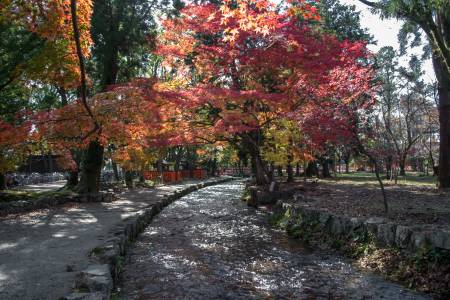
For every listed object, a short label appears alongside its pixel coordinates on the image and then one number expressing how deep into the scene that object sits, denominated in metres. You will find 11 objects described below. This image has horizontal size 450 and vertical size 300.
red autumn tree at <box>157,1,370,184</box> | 14.52
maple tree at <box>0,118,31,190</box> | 10.90
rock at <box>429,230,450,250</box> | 6.09
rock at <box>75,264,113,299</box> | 5.02
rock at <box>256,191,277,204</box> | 16.62
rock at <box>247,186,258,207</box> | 16.91
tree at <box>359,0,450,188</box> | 7.43
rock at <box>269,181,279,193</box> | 17.07
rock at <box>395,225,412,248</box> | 6.98
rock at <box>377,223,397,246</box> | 7.39
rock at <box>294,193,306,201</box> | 14.61
